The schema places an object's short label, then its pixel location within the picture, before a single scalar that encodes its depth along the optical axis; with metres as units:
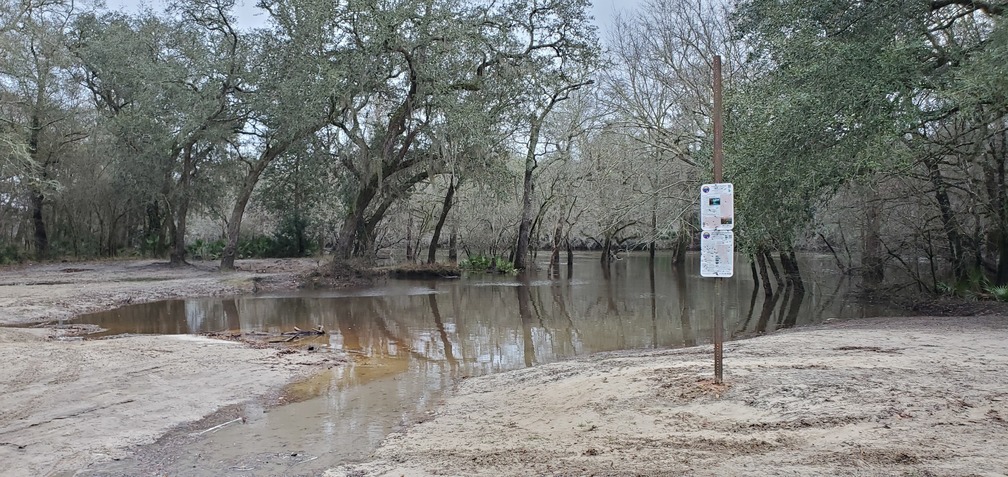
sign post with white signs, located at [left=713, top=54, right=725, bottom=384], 5.32
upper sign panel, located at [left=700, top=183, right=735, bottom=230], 5.27
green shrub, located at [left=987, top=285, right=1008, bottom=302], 12.27
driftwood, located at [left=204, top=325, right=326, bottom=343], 11.20
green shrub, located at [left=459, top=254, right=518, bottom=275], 30.02
